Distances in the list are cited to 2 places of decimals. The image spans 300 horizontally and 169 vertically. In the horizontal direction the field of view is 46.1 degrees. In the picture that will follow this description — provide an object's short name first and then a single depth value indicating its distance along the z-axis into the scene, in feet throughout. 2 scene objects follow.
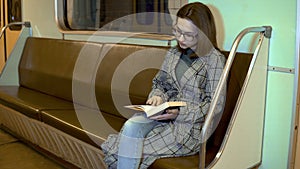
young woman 6.11
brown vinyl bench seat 6.66
